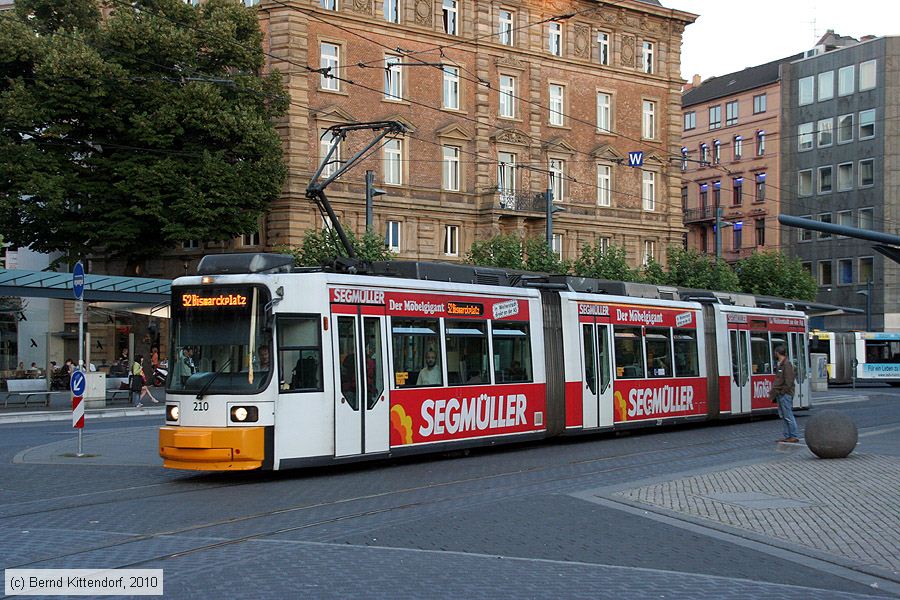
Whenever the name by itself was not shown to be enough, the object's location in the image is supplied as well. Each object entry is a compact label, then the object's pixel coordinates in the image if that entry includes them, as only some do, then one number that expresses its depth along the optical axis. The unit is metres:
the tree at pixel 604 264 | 48.38
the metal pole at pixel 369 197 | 37.58
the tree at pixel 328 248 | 38.93
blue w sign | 56.75
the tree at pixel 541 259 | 45.47
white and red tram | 14.54
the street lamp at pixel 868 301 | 69.00
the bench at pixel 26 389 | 33.75
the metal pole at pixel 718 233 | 50.58
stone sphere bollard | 17.59
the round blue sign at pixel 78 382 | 17.75
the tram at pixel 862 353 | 57.03
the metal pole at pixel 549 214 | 44.54
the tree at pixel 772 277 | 58.91
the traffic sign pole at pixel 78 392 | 17.77
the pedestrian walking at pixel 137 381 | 34.84
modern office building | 71.25
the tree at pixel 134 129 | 41.41
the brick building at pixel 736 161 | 77.69
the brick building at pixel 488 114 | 47.38
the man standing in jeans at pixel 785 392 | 20.36
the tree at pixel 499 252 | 44.59
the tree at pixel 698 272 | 52.41
